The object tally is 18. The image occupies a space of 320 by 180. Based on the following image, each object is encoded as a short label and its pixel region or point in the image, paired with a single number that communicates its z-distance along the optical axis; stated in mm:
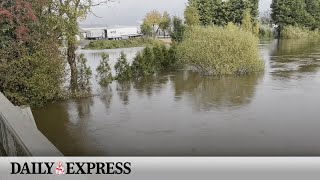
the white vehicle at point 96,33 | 59362
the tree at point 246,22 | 29667
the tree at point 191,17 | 26594
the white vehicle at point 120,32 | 59225
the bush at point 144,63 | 16992
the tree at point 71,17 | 12375
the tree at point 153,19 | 57044
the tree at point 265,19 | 54281
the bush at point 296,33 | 46406
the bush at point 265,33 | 47844
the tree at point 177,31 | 23744
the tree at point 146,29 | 52000
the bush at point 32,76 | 10468
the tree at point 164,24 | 42788
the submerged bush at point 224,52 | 16547
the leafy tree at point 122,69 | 15914
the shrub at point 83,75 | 13258
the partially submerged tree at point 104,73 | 14347
